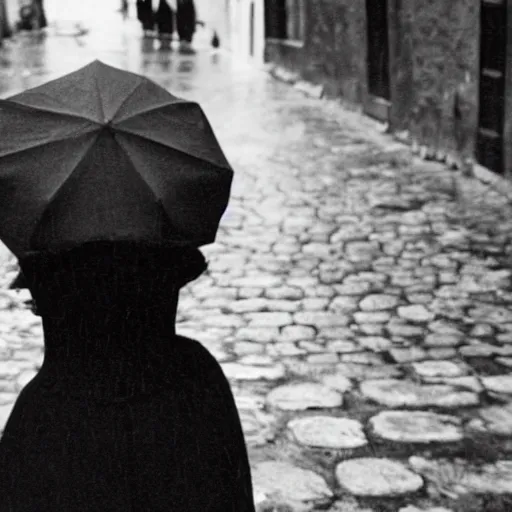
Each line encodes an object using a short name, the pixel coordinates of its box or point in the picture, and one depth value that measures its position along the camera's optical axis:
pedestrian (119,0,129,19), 47.25
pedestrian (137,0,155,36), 36.06
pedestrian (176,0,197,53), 31.94
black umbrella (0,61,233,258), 1.76
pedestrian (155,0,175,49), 34.16
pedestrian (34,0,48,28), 41.29
